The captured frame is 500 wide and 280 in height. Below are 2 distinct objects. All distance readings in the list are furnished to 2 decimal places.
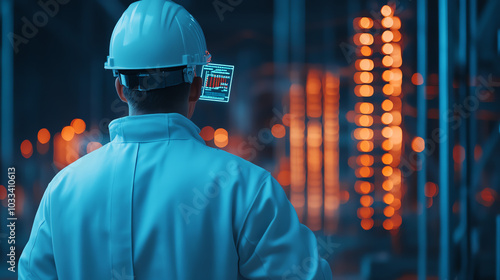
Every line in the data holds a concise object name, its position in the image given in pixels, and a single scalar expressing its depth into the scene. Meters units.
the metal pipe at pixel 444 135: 2.00
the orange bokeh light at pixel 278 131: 3.86
